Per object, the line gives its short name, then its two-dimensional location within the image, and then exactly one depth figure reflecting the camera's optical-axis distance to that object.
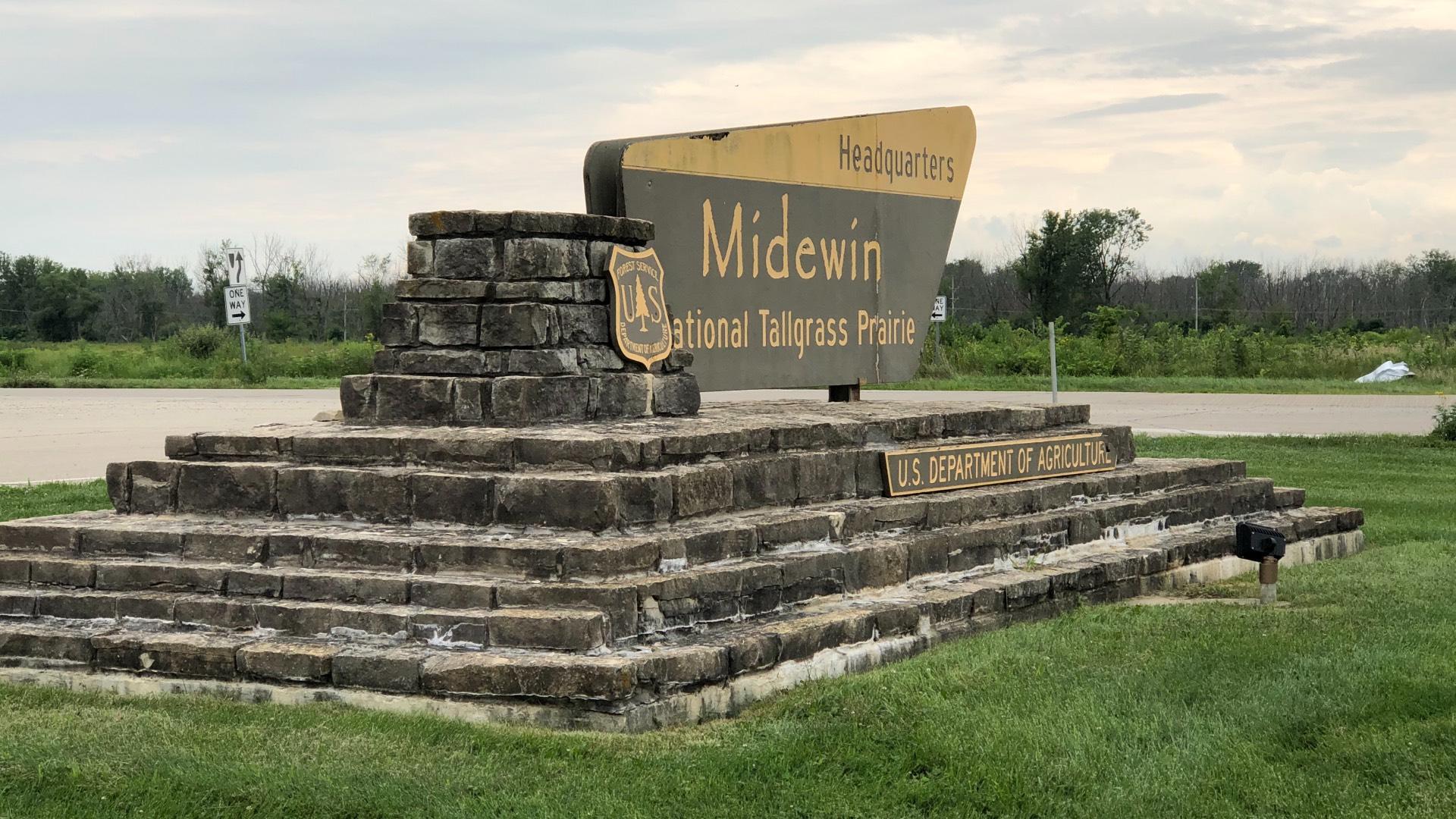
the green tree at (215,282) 46.47
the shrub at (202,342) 34.91
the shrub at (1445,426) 17.14
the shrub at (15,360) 33.91
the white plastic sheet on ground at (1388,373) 28.38
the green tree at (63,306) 52.25
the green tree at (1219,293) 47.35
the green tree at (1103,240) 43.44
